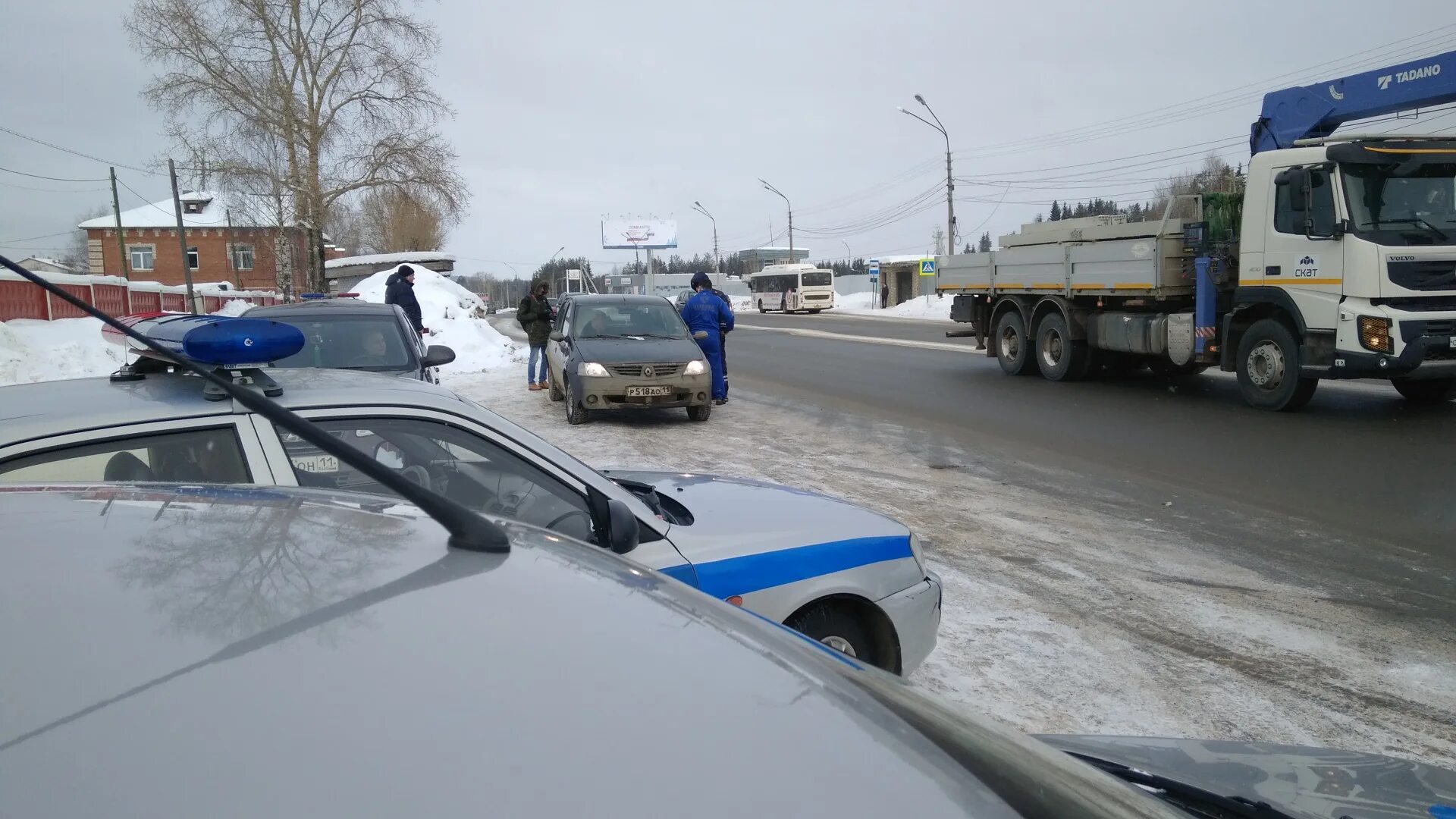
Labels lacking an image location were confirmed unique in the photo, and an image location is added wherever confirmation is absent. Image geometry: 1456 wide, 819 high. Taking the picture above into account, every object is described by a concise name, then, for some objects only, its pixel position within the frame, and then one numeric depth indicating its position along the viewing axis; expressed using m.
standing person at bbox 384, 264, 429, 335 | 15.59
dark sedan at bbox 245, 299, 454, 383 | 7.60
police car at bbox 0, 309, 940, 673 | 2.96
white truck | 10.86
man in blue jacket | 13.09
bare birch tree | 32.41
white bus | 57.09
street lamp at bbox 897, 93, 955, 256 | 40.78
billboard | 91.00
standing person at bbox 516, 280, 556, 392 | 15.43
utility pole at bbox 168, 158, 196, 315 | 31.10
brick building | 65.38
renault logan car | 11.79
